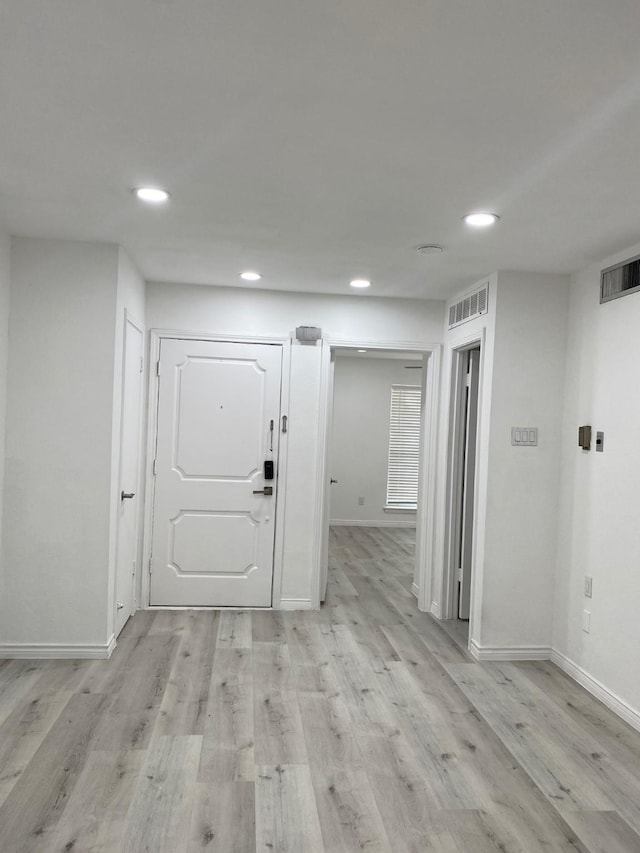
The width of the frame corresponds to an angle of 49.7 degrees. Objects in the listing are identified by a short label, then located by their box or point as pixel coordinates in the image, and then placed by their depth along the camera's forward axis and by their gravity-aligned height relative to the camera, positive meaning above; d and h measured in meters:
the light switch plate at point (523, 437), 4.34 -0.06
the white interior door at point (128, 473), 4.39 -0.43
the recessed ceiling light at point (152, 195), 3.03 +0.96
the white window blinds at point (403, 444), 9.72 -0.32
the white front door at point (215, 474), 5.18 -0.46
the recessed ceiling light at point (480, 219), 3.19 +0.96
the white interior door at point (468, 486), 5.21 -0.47
